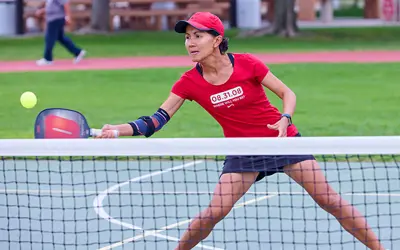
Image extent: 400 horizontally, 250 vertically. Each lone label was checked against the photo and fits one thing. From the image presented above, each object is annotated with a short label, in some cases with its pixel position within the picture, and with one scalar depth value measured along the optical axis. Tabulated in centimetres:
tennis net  1158
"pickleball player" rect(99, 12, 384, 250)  1193
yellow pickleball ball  1471
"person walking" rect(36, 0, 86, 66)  3938
